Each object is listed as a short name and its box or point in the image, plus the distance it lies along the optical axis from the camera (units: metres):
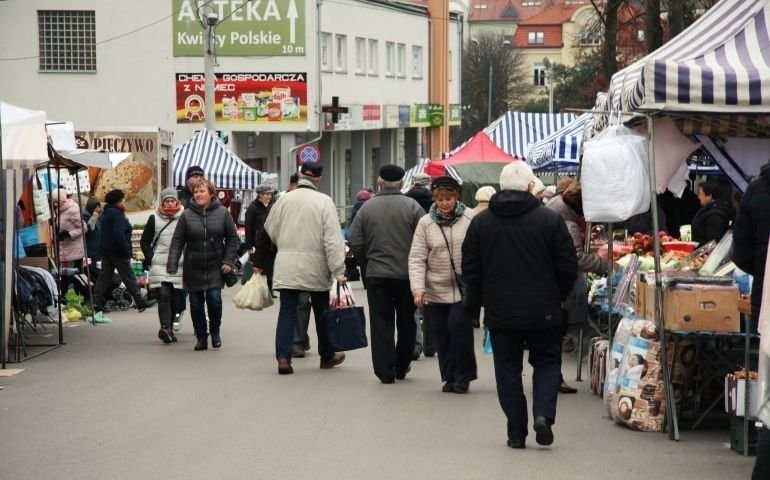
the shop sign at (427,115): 60.16
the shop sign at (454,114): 67.31
